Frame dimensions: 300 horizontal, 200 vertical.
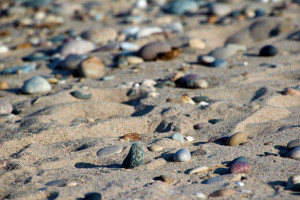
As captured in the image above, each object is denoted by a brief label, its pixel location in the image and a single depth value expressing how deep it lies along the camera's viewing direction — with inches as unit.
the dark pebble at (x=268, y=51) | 319.9
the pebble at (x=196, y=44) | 360.2
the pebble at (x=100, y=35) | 423.5
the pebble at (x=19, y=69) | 332.5
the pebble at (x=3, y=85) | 296.7
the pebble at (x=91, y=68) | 311.0
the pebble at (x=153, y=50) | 335.9
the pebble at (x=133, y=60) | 333.7
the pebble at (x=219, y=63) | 310.7
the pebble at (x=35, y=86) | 278.4
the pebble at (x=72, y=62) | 332.8
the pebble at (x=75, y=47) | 379.6
